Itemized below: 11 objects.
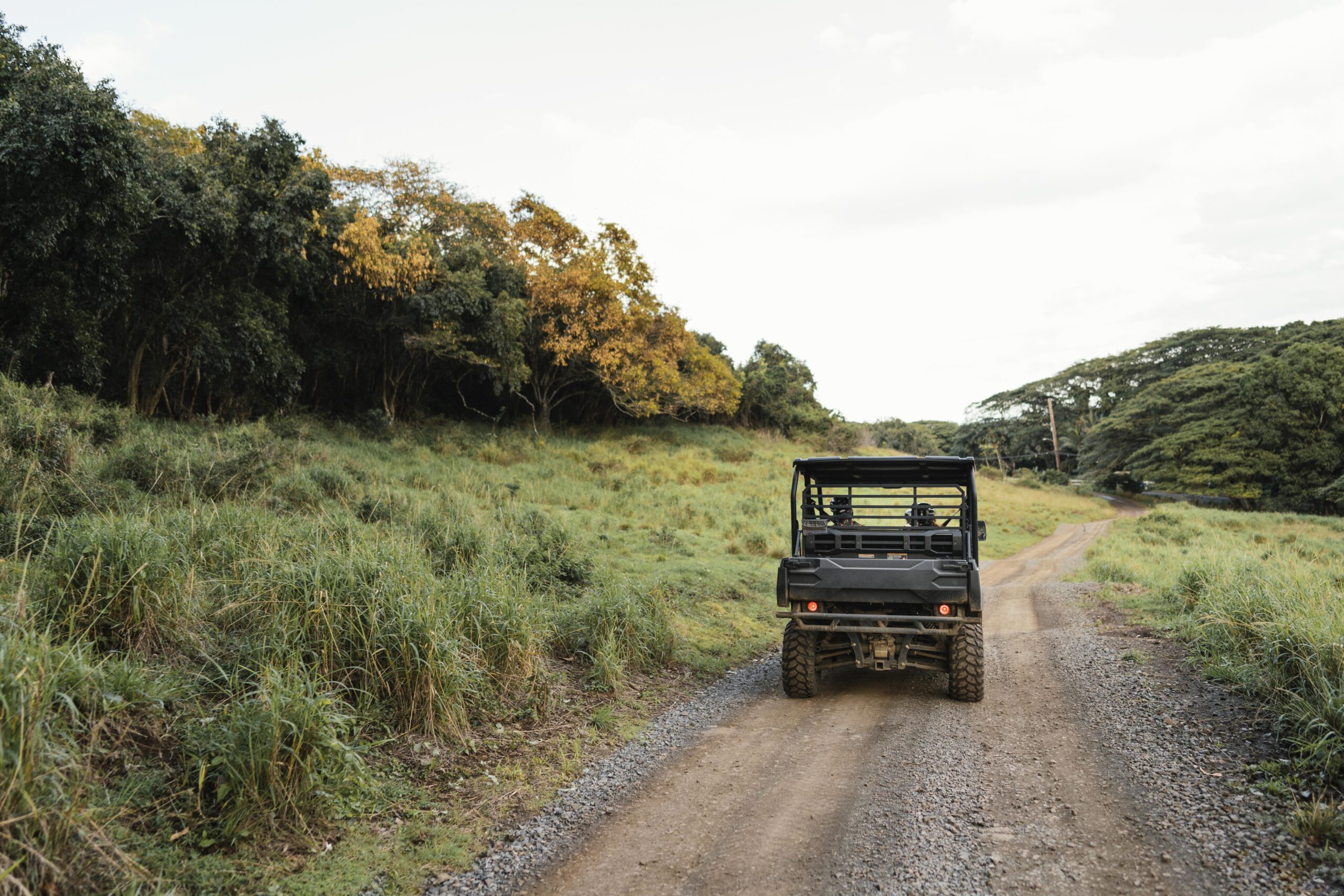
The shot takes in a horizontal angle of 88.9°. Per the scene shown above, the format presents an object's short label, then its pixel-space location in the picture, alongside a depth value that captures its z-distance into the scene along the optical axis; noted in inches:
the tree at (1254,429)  1423.5
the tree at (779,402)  1688.0
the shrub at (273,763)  141.9
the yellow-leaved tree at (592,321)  1021.2
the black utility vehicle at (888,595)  252.1
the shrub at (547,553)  349.1
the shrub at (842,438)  1760.6
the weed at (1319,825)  145.3
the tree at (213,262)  556.4
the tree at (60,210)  399.2
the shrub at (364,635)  191.5
